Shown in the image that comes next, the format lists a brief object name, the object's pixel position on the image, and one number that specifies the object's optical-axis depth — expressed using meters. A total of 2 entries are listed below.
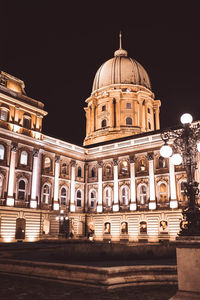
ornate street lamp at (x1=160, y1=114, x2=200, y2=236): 7.80
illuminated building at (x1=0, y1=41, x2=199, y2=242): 34.94
